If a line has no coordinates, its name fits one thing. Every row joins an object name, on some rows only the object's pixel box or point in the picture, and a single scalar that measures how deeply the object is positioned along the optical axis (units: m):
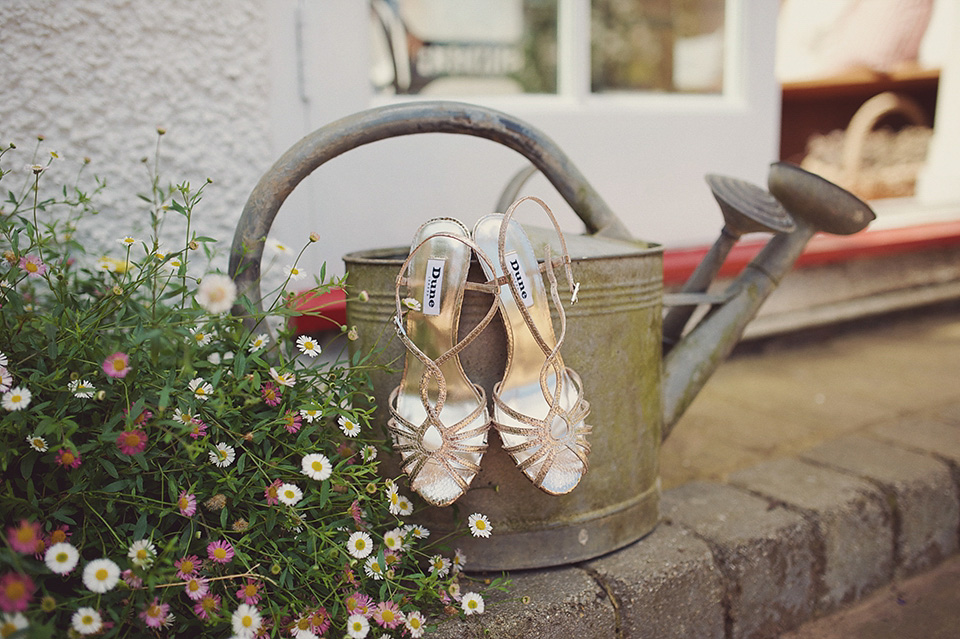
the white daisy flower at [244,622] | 0.76
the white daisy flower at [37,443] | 0.75
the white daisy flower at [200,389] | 0.83
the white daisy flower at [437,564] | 0.93
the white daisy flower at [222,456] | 0.85
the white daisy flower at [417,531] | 0.94
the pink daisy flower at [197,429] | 0.78
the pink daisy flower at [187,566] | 0.77
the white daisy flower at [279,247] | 0.99
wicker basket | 3.72
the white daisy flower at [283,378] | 0.85
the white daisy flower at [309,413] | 0.88
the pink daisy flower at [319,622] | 0.84
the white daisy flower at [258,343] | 0.91
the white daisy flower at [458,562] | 1.00
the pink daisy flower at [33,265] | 0.89
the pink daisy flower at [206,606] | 0.77
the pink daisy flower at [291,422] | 0.87
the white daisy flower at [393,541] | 0.88
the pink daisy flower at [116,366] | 0.71
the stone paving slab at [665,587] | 1.07
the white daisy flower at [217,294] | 0.65
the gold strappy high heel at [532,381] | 0.95
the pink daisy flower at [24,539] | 0.58
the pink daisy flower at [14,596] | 0.56
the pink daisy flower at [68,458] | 0.74
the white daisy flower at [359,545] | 0.86
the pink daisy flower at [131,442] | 0.75
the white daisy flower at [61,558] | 0.71
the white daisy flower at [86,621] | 0.69
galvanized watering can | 1.04
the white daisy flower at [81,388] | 0.80
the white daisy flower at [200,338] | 0.83
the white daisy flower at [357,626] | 0.81
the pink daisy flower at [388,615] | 0.85
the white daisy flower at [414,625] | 0.87
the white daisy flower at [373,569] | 0.88
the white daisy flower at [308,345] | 0.90
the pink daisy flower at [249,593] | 0.80
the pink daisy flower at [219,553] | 0.80
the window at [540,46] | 1.96
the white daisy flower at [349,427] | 0.88
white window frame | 1.66
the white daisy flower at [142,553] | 0.71
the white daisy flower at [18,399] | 0.73
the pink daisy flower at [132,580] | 0.73
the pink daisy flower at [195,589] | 0.75
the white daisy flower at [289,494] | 0.82
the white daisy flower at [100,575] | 0.69
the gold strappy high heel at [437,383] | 0.93
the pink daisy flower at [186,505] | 0.79
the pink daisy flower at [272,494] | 0.83
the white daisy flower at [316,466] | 0.83
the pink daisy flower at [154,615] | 0.73
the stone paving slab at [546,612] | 0.97
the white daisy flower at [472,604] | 0.92
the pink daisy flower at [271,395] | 0.88
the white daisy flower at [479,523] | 0.96
